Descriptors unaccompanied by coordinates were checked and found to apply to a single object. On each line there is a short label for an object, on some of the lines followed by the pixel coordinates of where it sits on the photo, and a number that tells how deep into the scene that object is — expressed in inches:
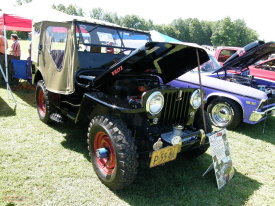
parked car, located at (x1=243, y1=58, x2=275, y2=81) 300.7
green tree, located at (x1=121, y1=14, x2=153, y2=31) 3911.4
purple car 179.0
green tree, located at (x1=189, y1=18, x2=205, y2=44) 3964.1
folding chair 275.0
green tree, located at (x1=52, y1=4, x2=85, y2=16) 3371.1
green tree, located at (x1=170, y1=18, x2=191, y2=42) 3946.9
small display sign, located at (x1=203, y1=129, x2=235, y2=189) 103.6
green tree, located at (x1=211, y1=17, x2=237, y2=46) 3037.6
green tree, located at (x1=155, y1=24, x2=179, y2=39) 3937.0
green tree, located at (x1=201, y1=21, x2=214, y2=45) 3994.1
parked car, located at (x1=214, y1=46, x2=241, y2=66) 374.9
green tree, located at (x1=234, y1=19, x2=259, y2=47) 3341.5
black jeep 94.0
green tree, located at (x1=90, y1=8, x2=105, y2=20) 3873.0
